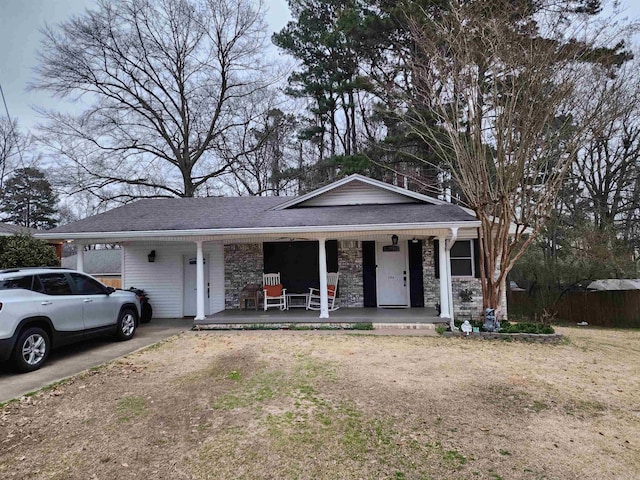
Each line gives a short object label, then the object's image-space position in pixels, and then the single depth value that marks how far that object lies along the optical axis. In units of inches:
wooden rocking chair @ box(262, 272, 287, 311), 397.8
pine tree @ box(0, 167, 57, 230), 1104.8
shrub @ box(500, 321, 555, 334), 313.0
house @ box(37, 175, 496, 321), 397.4
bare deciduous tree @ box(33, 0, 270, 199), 711.7
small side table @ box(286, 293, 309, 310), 418.6
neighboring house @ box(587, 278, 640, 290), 566.8
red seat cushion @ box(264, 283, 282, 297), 398.0
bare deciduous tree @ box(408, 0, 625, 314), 331.0
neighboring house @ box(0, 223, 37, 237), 635.2
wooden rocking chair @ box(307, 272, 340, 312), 394.9
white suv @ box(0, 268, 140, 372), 199.8
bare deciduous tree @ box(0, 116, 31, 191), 877.2
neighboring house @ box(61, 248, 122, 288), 838.5
